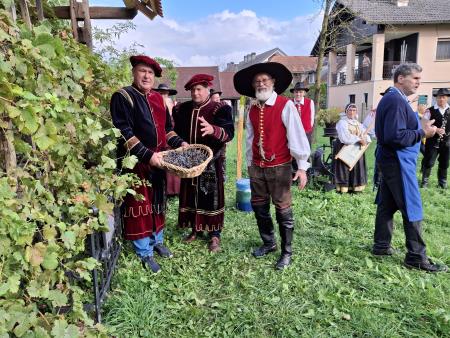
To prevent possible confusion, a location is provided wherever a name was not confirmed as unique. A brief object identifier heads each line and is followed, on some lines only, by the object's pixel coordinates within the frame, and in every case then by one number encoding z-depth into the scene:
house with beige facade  20.50
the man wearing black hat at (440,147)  7.09
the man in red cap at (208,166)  4.03
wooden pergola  3.86
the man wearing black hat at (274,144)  3.53
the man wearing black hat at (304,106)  6.99
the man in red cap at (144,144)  3.23
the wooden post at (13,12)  1.53
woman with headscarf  6.46
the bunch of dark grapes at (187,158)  3.38
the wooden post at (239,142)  6.33
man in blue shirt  3.36
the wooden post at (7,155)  1.47
